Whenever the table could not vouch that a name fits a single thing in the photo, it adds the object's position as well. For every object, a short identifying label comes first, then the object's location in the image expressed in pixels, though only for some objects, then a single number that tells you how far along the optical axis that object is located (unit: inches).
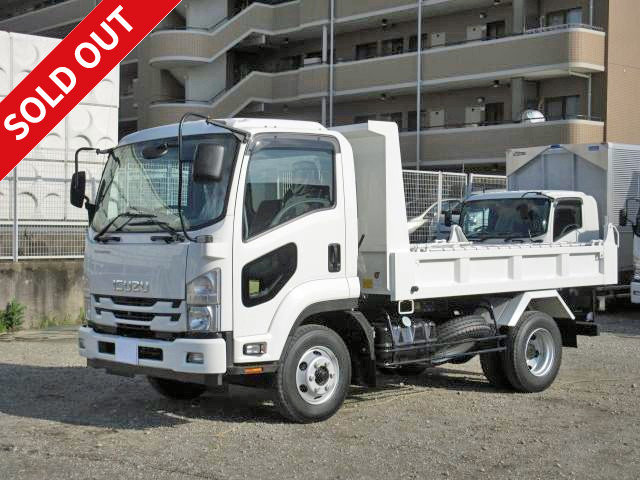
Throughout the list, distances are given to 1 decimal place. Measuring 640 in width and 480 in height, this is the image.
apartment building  1186.0
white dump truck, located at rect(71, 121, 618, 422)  292.4
